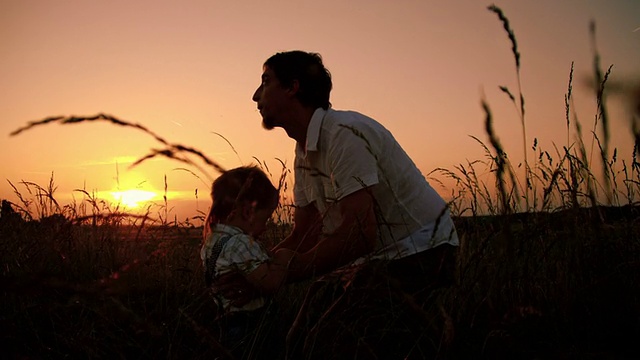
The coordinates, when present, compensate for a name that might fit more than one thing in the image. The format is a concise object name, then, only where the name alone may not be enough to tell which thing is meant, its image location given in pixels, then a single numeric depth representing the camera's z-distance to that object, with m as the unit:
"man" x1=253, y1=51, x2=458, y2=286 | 1.98
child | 1.88
